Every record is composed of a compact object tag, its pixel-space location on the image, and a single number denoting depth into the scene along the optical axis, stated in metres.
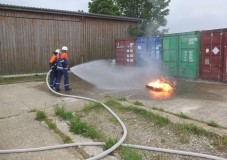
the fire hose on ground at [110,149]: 3.80
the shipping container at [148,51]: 13.57
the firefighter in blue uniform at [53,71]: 9.82
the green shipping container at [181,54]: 11.46
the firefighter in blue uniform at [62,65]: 9.54
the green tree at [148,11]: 22.34
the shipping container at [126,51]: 15.44
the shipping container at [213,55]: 10.36
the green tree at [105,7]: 27.22
